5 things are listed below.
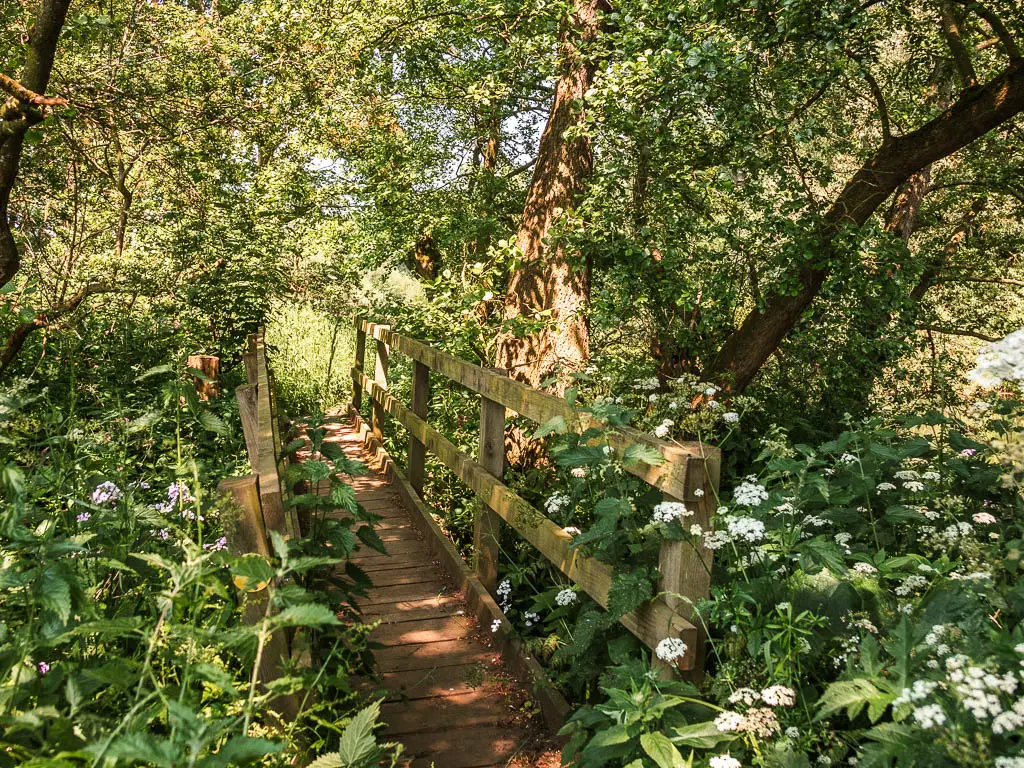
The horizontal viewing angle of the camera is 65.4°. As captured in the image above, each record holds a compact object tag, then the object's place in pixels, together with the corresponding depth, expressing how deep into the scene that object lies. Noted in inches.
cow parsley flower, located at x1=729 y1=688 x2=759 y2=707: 88.0
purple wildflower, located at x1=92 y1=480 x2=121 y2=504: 112.4
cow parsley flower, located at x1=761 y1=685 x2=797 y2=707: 86.3
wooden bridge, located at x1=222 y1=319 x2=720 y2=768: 109.7
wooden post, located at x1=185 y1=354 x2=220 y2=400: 287.3
